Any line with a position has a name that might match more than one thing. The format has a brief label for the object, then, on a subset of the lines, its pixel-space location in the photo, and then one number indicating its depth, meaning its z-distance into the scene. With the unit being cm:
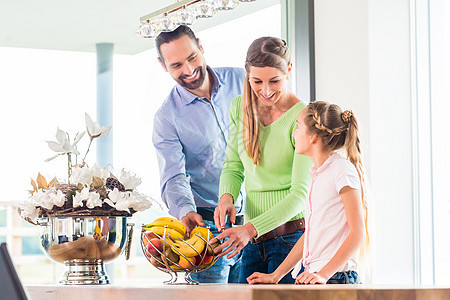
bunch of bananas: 292
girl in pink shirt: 331
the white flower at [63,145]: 336
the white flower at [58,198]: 314
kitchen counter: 235
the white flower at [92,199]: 314
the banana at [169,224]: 298
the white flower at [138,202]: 320
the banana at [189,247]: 292
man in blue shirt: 459
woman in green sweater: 368
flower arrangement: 316
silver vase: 316
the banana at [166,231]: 293
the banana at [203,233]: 296
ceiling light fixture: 369
